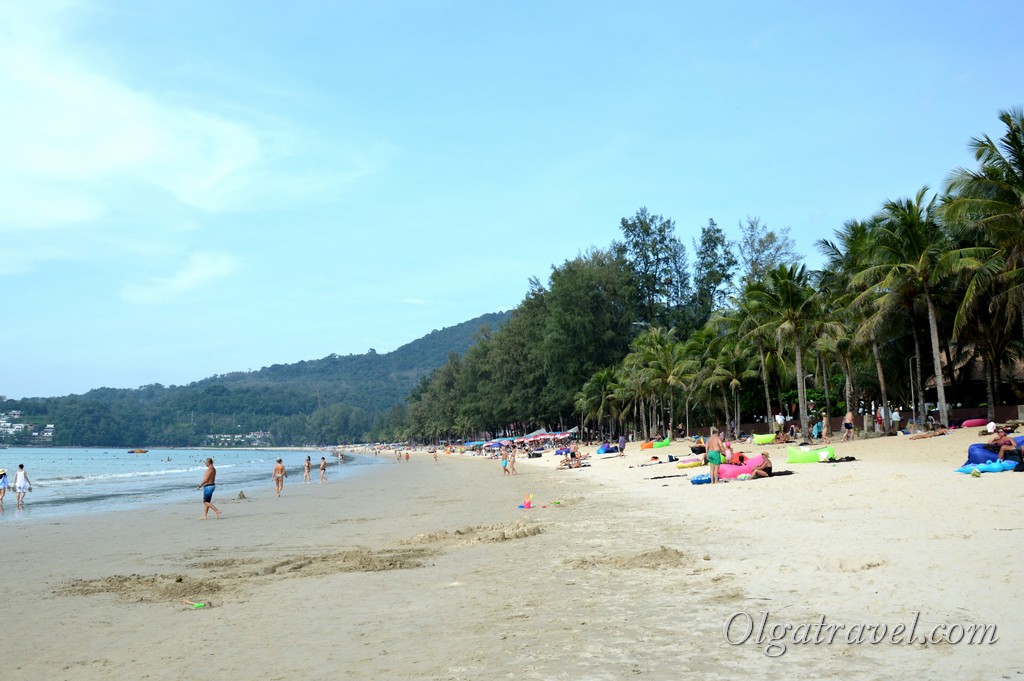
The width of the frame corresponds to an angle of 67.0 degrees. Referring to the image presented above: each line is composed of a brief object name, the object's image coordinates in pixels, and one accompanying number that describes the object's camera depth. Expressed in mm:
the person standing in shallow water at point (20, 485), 25453
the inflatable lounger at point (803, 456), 21736
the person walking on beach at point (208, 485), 20094
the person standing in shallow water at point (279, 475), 30094
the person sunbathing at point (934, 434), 25003
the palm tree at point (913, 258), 26317
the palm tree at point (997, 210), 22250
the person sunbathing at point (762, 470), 18906
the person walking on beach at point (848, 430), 30231
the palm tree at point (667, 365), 47409
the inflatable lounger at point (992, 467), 14430
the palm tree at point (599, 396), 60594
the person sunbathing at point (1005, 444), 14586
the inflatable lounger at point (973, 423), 25812
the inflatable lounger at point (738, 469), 19141
